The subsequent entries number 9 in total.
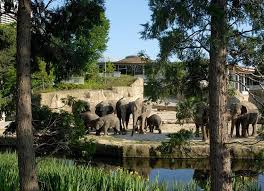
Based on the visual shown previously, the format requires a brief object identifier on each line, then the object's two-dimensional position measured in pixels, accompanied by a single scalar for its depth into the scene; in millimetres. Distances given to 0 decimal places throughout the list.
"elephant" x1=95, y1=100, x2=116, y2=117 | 25456
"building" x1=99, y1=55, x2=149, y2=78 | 68056
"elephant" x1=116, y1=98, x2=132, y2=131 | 24672
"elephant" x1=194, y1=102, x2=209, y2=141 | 19016
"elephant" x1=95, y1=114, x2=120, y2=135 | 21719
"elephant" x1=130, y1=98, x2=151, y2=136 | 23781
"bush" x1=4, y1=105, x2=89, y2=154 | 7395
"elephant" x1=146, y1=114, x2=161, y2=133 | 23356
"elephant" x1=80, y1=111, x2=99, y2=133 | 22188
